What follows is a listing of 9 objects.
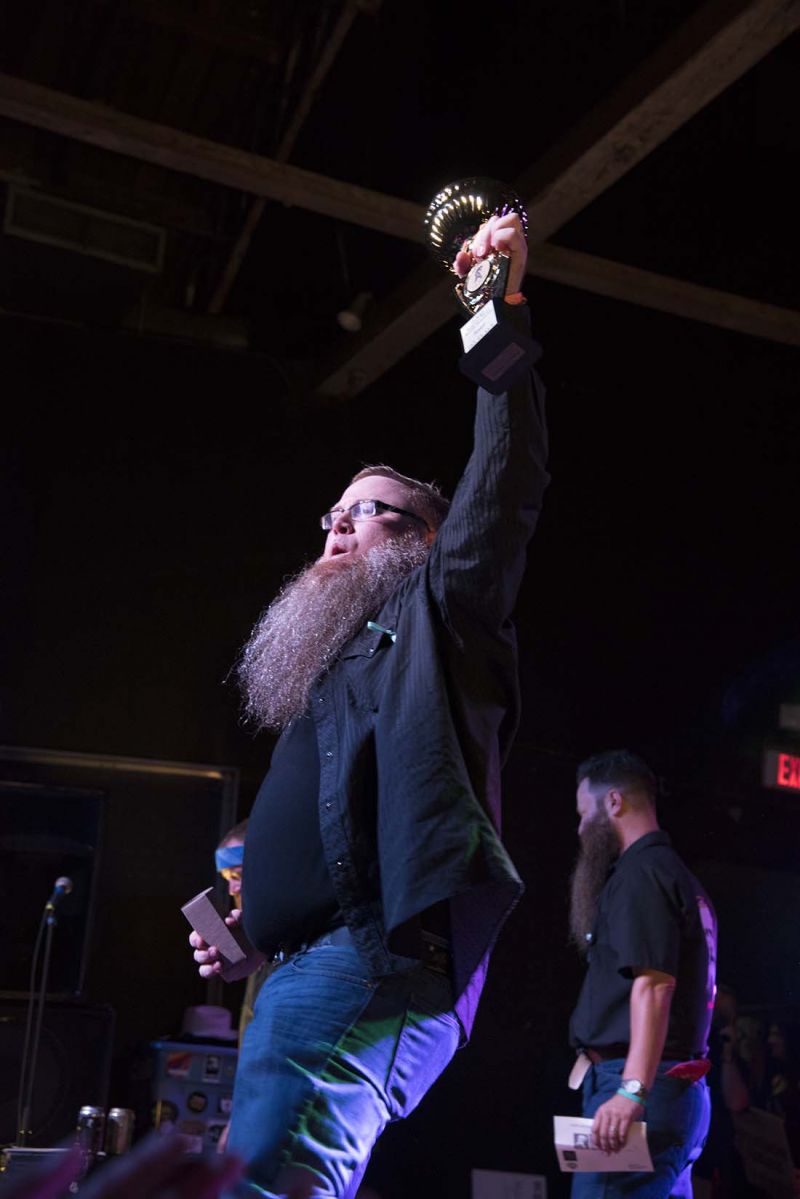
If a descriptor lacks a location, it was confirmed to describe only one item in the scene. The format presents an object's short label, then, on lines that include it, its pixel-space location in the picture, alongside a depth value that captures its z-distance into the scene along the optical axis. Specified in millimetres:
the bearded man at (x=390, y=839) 1688
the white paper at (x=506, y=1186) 5613
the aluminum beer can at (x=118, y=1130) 5301
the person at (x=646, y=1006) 3514
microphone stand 5324
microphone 5825
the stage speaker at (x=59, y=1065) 5453
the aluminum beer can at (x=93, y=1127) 5168
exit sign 6715
